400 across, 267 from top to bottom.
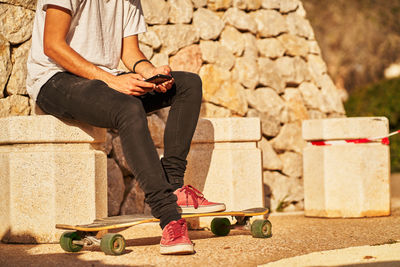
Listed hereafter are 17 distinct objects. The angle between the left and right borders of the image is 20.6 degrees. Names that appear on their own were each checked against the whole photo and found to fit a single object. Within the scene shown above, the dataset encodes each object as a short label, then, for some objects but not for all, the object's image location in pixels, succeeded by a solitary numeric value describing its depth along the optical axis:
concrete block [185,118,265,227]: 7.49
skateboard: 5.29
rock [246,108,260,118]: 9.93
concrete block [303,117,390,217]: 8.15
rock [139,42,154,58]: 9.02
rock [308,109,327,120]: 10.56
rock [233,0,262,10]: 10.41
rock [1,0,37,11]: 7.72
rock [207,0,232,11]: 10.21
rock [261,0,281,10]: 10.68
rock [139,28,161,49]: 9.07
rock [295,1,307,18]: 11.10
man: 5.21
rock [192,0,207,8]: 9.96
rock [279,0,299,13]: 10.85
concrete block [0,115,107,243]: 6.07
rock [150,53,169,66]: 9.15
